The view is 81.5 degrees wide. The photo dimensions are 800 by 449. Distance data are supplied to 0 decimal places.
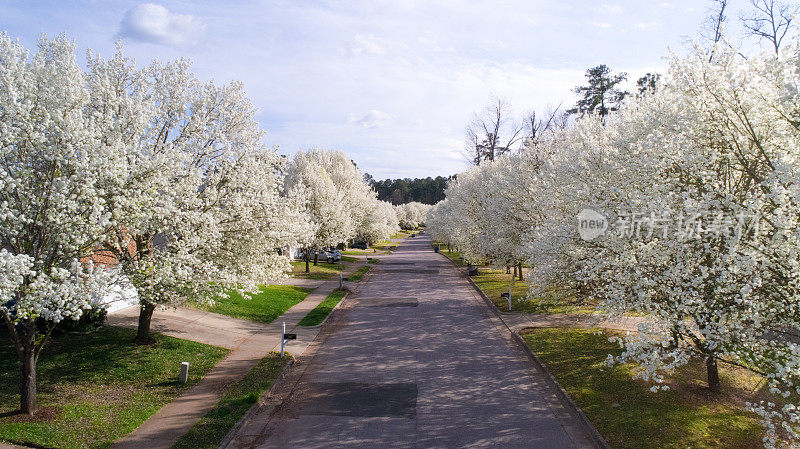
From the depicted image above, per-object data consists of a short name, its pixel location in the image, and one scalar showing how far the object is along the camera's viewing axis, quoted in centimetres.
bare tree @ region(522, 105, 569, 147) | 3517
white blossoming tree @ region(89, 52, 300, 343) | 975
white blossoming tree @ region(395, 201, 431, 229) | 11902
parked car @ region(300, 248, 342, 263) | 4309
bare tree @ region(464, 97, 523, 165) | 3978
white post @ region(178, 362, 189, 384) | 1140
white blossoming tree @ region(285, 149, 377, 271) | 3481
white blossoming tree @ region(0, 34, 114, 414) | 782
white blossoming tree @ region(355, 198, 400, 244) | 4953
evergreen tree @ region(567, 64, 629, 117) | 3778
